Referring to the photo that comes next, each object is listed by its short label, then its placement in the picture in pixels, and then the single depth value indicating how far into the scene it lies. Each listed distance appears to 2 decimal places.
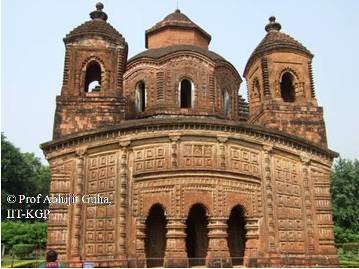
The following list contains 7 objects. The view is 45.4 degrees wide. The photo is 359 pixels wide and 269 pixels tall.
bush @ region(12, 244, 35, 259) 18.56
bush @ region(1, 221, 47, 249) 21.67
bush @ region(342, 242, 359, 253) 22.09
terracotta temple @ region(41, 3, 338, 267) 12.70
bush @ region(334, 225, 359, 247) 25.61
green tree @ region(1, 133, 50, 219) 29.96
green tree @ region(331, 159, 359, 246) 27.67
